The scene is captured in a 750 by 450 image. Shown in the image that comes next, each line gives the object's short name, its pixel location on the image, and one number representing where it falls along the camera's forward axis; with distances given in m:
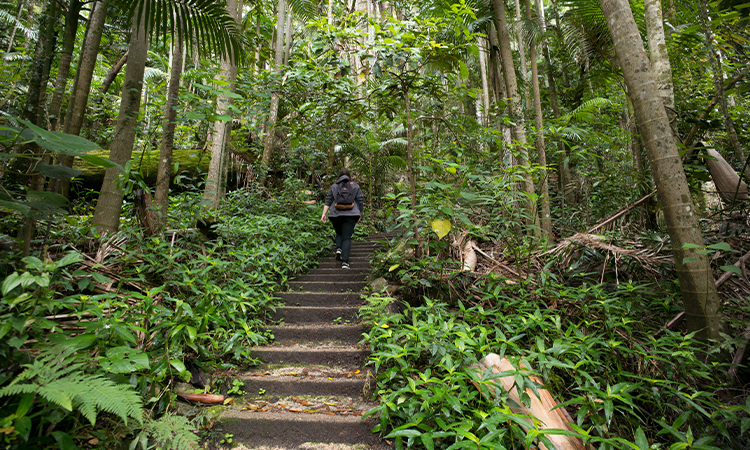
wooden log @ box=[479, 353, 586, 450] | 1.95
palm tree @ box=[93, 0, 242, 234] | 2.86
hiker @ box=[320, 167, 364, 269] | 5.33
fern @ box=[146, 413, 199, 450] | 1.89
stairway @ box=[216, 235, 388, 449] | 2.22
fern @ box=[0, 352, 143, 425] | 1.36
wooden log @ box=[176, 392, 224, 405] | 2.38
